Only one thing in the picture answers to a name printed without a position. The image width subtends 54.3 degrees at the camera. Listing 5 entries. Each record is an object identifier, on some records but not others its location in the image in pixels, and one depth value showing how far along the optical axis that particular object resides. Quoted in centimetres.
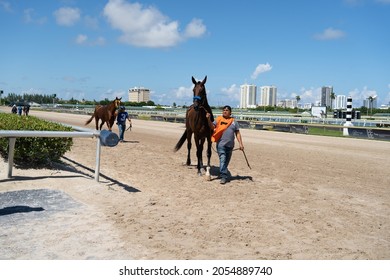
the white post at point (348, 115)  2625
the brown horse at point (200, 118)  759
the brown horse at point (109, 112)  1516
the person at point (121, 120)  1421
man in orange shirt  744
